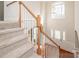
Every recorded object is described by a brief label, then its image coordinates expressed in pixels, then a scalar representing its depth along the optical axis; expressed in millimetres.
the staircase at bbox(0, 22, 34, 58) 1131
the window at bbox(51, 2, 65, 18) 3112
